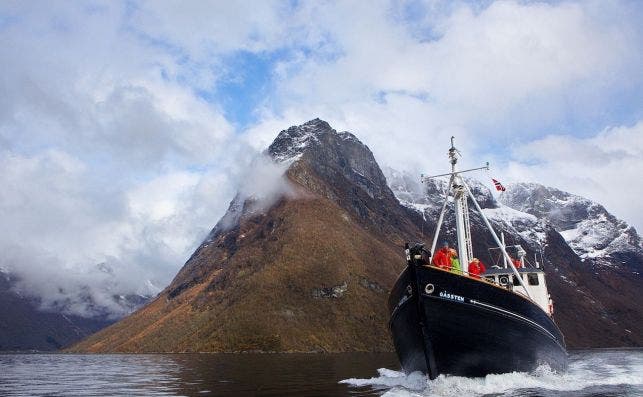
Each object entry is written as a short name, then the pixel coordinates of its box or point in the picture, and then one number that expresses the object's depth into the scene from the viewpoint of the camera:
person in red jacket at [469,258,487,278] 35.00
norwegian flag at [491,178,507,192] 45.09
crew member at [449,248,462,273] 32.28
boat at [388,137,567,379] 29.62
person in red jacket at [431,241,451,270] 31.95
